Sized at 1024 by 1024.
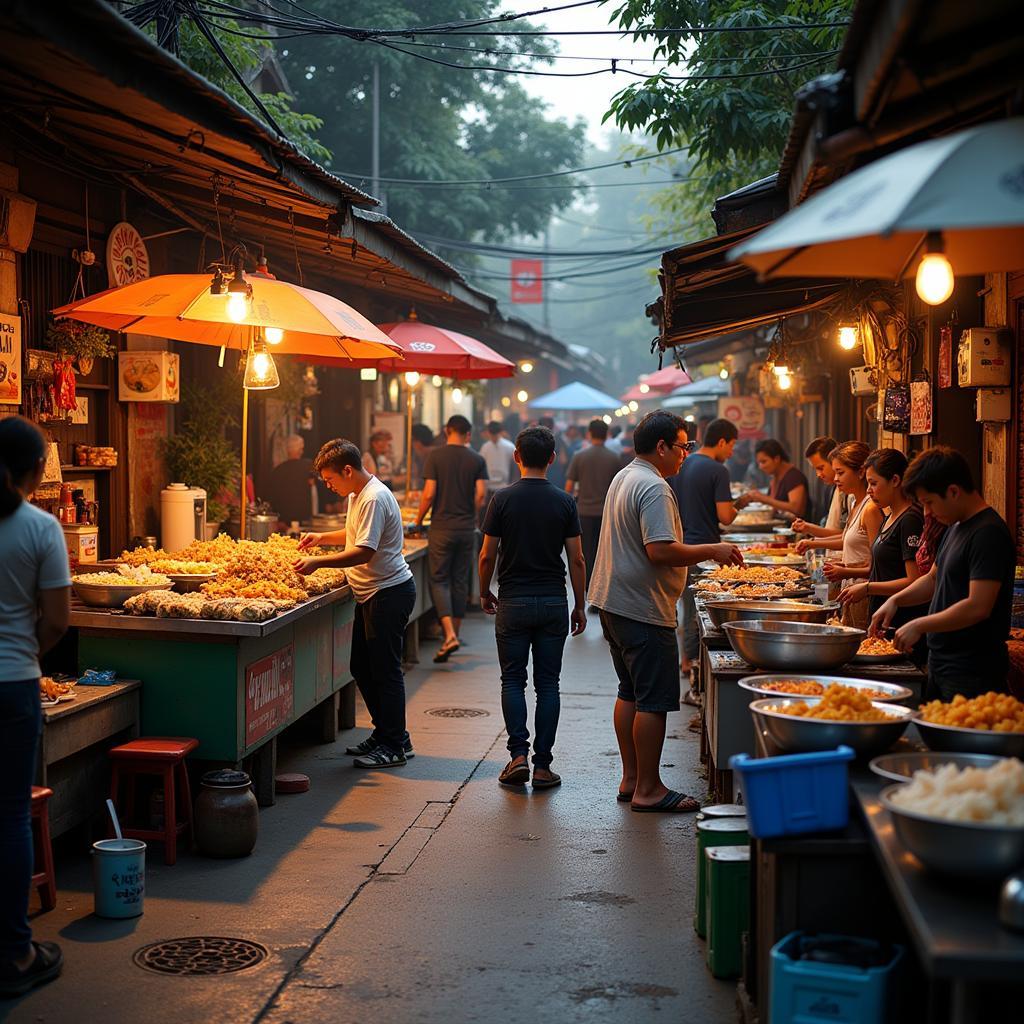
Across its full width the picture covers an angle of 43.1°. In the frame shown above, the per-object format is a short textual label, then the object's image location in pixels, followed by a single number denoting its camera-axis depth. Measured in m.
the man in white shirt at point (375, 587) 8.66
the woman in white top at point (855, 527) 8.34
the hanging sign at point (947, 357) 8.55
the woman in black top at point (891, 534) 7.42
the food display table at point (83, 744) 6.40
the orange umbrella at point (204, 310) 8.33
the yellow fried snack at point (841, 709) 4.68
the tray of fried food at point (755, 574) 10.13
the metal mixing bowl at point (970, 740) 4.29
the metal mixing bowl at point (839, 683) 5.30
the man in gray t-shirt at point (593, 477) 16.62
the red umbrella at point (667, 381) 32.03
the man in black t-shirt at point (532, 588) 8.50
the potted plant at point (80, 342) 8.68
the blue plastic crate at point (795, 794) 4.18
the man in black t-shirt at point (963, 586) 5.50
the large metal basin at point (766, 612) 7.46
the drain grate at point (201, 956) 5.49
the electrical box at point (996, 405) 7.74
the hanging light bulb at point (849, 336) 11.51
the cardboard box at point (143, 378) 9.90
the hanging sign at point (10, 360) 7.70
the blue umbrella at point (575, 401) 30.53
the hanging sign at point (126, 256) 9.52
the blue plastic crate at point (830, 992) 3.81
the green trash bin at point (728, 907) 5.34
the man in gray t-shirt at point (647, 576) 7.64
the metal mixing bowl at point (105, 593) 7.48
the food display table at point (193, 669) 7.33
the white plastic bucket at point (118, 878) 5.99
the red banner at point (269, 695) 7.61
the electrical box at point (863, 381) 11.40
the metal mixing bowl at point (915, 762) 4.16
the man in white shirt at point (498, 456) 21.17
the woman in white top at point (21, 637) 5.07
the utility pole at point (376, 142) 26.00
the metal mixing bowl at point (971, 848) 3.32
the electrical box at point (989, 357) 7.67
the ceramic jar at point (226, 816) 6.91
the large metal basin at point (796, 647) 6.15
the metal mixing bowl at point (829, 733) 4.53
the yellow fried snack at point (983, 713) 4.38
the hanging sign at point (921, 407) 8.95
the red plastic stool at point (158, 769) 6.88
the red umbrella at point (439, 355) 14.48
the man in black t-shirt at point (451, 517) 14.07
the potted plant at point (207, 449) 10.84
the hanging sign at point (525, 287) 36.06
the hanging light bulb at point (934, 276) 4.49
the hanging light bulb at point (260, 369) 9.23
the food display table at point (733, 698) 6.31
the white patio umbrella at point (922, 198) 3.40
